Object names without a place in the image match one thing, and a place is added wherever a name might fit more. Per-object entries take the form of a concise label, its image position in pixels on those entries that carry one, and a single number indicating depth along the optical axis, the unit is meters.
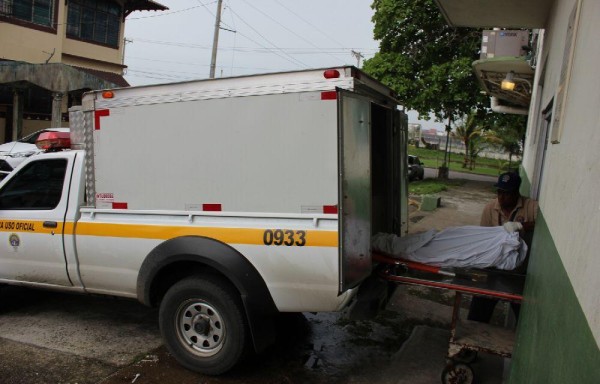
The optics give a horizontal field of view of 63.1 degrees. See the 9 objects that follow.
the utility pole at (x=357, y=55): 44.38
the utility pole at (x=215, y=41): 22.22
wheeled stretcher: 3.61
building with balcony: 16.99
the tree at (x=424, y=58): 19.31
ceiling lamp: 9.33
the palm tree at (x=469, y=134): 33.53
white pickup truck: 3.53
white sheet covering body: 4.02
